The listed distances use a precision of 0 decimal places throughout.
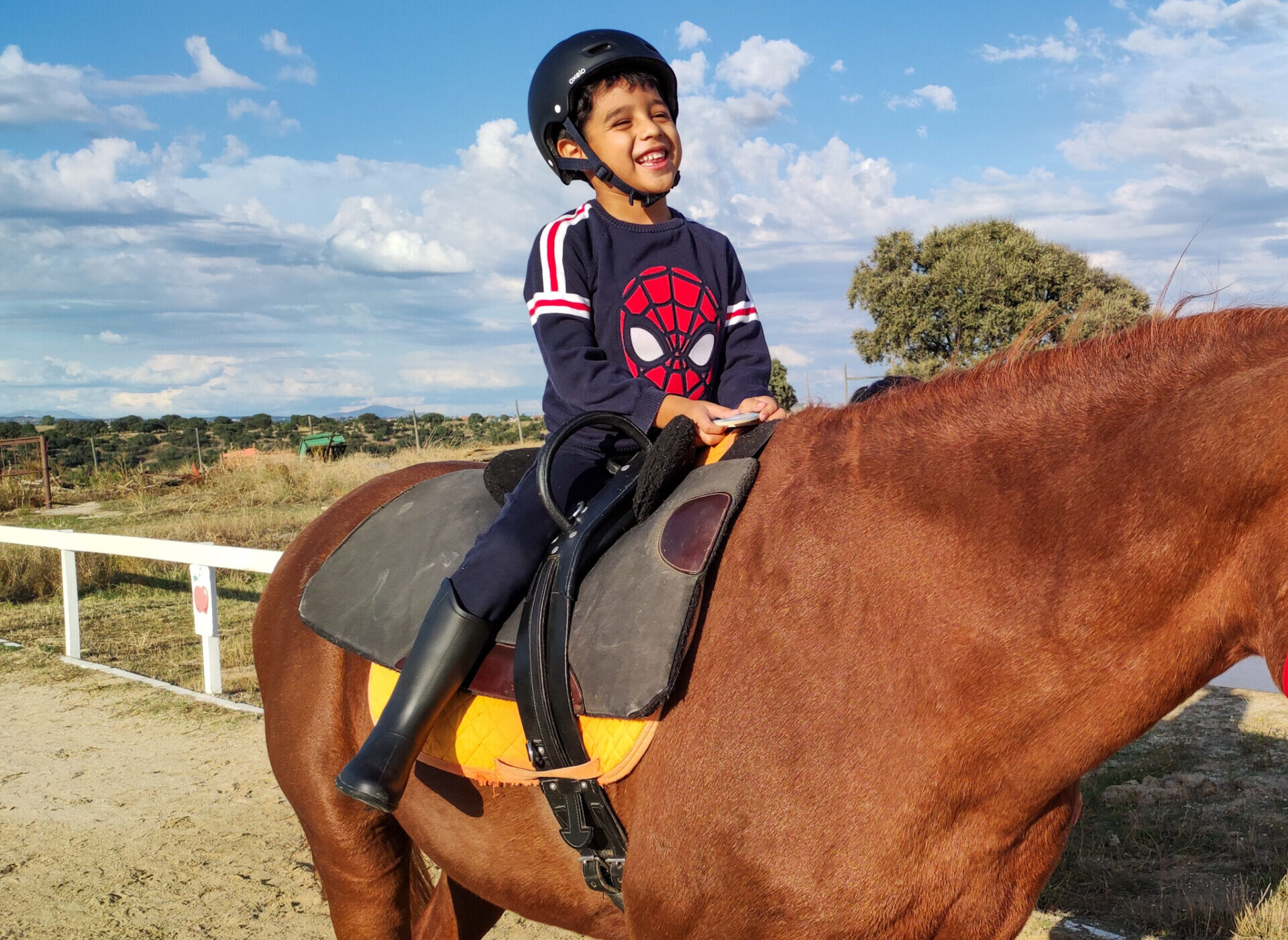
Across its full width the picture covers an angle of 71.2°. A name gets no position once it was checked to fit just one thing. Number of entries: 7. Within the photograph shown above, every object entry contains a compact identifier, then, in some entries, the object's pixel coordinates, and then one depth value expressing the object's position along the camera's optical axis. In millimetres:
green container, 26641
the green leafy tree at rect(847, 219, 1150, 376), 17656
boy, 2076
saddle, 1824
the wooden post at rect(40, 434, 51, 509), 19156
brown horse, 1426
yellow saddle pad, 1880
